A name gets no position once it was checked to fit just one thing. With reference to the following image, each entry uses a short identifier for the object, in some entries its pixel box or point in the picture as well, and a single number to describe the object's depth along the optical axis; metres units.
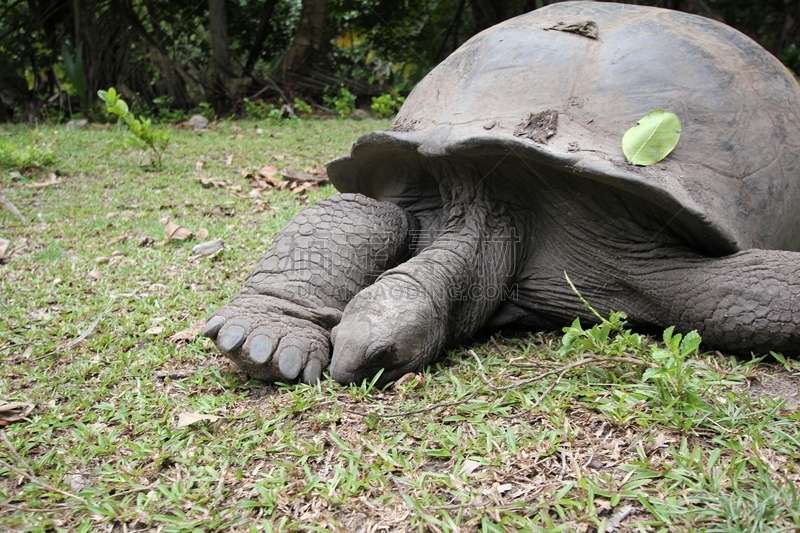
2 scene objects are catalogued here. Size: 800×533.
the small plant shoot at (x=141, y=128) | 2.25
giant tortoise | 1.01
